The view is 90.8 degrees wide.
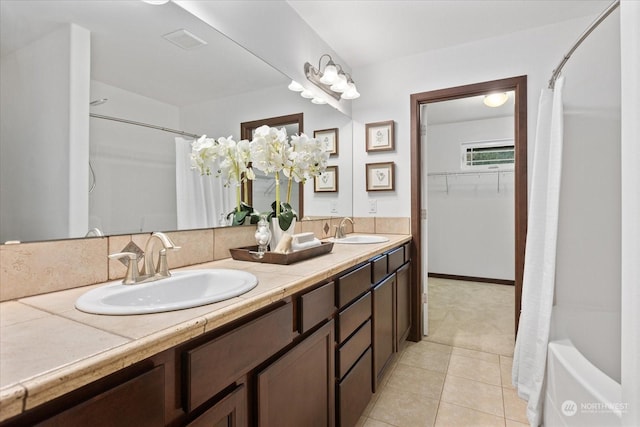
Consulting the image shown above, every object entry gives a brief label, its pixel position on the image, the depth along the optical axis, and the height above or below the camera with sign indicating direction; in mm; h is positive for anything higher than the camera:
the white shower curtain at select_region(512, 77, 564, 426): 1527 -243
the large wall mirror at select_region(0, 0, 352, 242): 829 +334
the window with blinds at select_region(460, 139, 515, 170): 4117 +752
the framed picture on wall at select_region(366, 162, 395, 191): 2686 +292
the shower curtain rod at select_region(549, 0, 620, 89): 1209 +782
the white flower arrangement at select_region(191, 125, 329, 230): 1429 +244
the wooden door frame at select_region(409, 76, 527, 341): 2256 +292
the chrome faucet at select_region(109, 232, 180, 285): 938 -180
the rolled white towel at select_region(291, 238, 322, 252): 1431 -169
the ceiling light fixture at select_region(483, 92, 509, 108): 2797 +1006
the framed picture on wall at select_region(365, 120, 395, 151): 2672 +640
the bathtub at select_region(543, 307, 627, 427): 1089 -649
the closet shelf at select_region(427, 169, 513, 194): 4121 +512
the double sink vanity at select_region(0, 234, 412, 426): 468 -293
